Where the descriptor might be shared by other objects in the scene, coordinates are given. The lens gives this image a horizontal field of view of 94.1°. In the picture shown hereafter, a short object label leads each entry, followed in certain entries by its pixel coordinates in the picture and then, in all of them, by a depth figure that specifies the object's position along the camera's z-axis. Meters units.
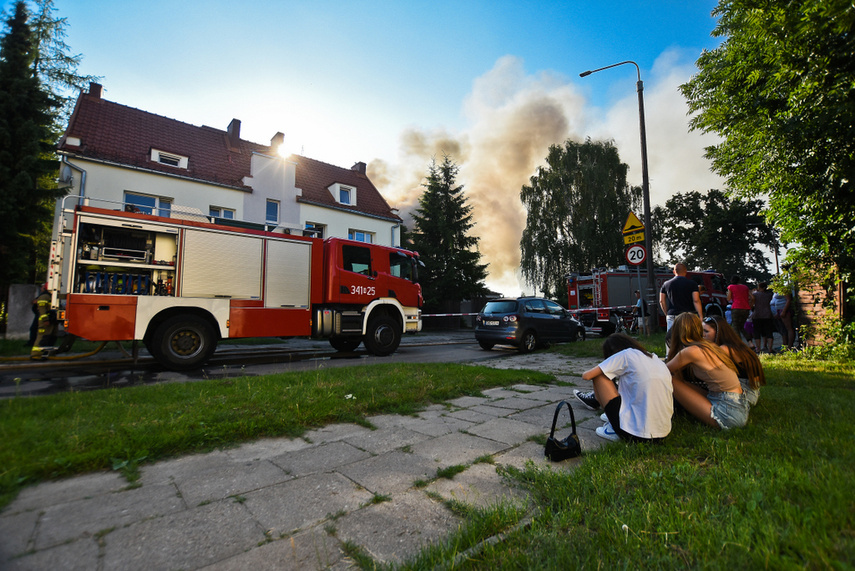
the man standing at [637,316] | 15.57
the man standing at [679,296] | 7.15
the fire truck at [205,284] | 7.38
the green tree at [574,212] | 25.48
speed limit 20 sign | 10.34
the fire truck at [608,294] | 17.25
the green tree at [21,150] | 12.87
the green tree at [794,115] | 6.21
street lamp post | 11.45
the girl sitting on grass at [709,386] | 3.44
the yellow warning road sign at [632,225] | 10.64
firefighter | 8.41
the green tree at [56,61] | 18.00
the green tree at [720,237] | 41.50
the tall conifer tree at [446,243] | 24.22
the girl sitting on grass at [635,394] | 3.15
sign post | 10.38
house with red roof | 16.06
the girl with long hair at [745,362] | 3.73
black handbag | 2.97
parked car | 11.64
